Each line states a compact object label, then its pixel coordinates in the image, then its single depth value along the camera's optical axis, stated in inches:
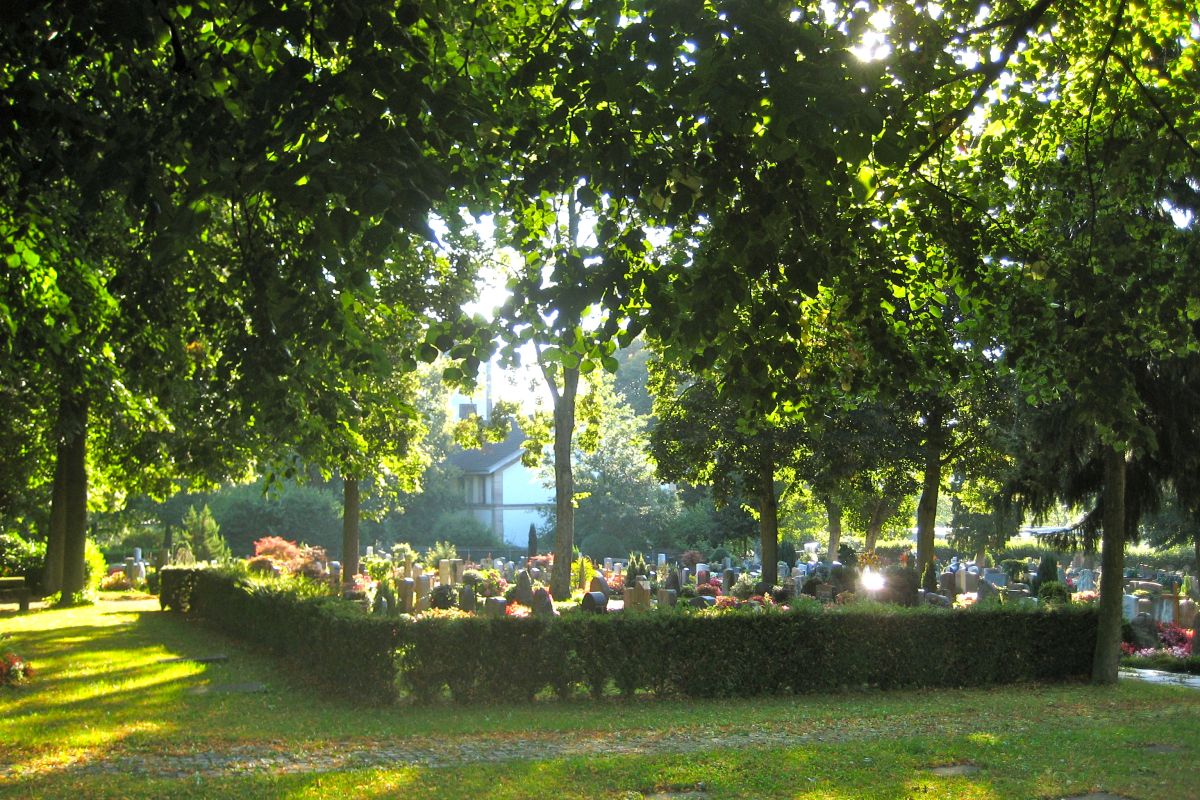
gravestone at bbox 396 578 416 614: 894.3
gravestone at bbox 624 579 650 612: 887.1
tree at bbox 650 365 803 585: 1023.0
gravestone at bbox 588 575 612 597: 1056.8
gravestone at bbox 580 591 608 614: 721.6
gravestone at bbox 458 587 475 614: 834.0
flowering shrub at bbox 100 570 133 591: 1376.7
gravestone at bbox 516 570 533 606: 884.0
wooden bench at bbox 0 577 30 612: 1037.8
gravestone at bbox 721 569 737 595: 1166.4
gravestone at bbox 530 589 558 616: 754.2
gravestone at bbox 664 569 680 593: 1197.1
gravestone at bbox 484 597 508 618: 736.5
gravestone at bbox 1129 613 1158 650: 831.7
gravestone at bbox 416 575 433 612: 927.7
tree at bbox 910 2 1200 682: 377.4
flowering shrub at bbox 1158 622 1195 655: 848.3
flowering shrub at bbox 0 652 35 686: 561.9
